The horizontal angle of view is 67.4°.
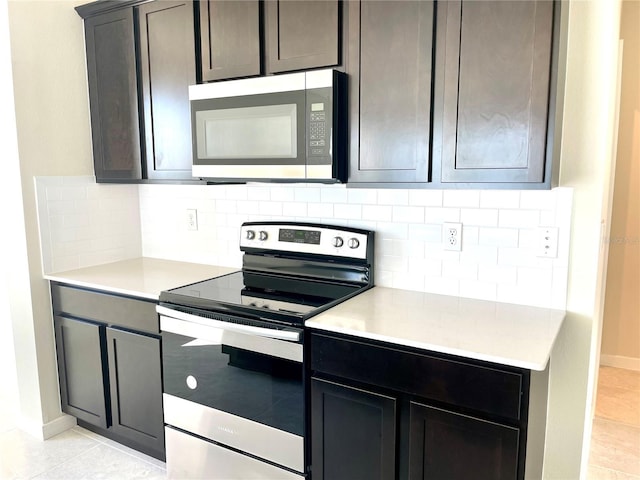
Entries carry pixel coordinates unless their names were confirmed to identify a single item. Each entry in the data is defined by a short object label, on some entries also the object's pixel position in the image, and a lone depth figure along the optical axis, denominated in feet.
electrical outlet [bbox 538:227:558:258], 5.98
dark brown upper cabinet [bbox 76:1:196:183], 7.47
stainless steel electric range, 5.99
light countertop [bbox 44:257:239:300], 7.45
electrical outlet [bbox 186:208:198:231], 9.09
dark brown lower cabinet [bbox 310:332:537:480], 4.70
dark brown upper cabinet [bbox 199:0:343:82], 6.12
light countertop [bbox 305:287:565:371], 4.76
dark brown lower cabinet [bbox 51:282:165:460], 7.36
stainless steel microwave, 6.06
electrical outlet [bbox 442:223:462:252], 6.60
